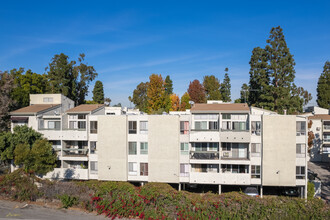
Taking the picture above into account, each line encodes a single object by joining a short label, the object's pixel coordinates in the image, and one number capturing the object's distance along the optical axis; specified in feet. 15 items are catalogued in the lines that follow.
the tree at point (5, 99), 118.62
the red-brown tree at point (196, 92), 245.08
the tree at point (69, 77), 170.30
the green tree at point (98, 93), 266.77
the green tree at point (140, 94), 282.77
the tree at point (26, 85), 148.31
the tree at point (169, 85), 270.20
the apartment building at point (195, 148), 89.10
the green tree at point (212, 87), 239.91
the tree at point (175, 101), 214.87
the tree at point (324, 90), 202.63
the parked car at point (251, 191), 90.07
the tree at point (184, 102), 209.18
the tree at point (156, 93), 179.93
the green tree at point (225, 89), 265.15
